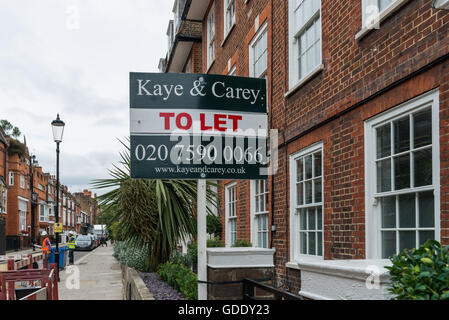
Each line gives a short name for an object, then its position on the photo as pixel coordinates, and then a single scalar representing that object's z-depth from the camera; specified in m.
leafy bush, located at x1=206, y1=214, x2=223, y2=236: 12.85
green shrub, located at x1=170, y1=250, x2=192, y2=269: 11.07
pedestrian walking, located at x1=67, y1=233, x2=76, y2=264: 22.83
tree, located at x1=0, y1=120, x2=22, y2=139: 51.25
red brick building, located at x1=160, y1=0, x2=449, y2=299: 4.34
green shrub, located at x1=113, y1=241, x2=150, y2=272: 10.73
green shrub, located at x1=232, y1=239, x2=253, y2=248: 9.93
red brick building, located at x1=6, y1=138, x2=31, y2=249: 45.41
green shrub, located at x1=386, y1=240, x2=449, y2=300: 1.96
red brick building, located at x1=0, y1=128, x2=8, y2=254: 39.44
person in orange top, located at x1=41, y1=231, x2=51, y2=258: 16.98
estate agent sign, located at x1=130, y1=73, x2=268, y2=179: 3.80
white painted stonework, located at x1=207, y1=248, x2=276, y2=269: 3.64
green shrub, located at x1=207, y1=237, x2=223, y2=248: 11.93
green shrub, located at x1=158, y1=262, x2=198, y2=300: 6.46
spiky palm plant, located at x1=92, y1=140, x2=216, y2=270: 9.30
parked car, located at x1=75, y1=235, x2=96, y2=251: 39.50
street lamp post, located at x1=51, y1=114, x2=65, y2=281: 15.41
